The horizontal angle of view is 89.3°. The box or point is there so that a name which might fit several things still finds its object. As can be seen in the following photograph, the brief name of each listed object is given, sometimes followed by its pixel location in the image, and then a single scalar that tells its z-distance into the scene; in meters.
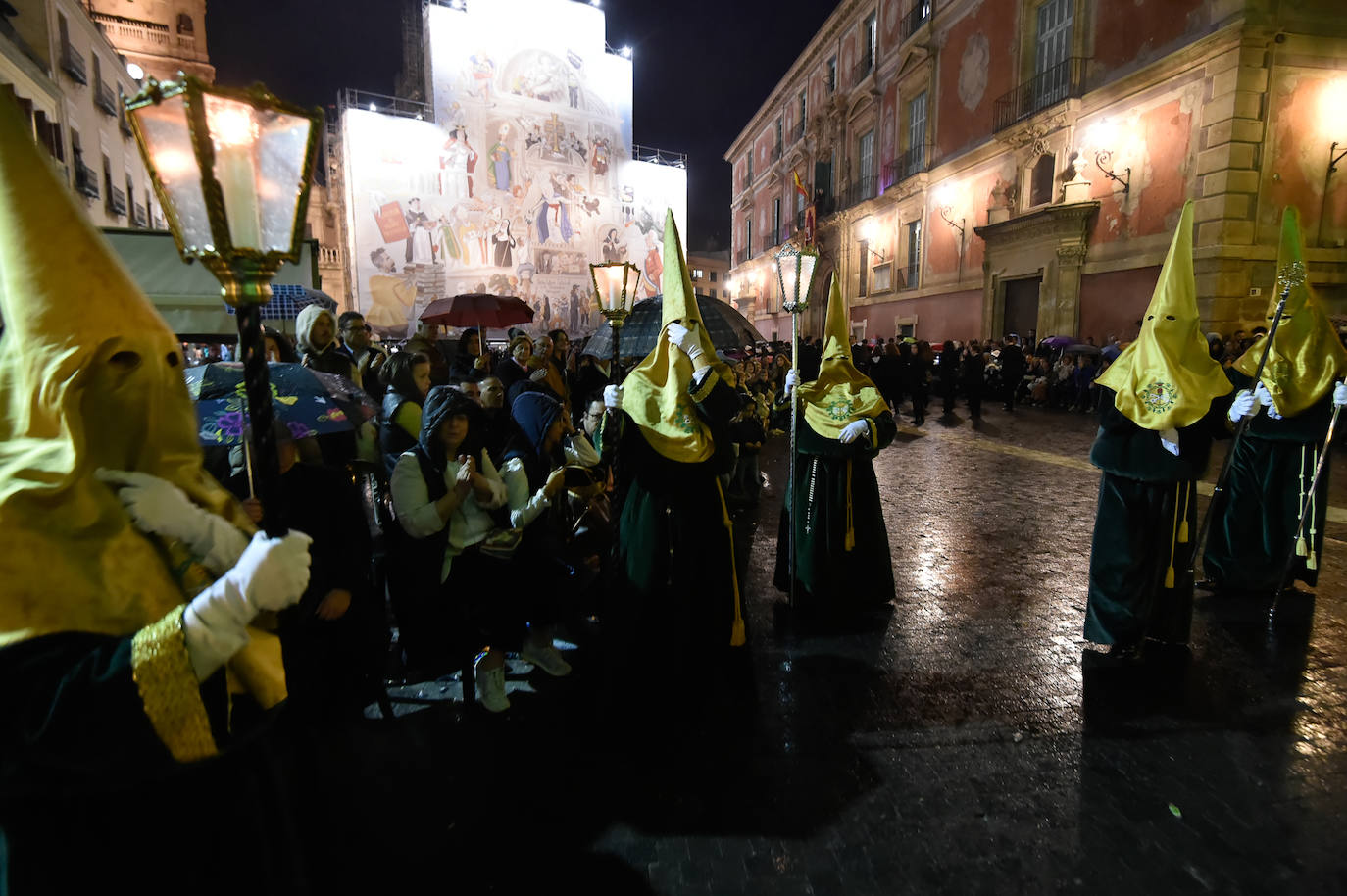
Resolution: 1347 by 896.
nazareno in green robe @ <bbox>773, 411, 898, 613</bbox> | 4.66
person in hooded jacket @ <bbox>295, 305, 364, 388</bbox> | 4.59
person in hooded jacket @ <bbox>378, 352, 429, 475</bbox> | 4.09
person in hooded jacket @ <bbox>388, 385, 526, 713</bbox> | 3.20
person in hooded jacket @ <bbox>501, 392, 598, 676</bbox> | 3.59
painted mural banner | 22.64
